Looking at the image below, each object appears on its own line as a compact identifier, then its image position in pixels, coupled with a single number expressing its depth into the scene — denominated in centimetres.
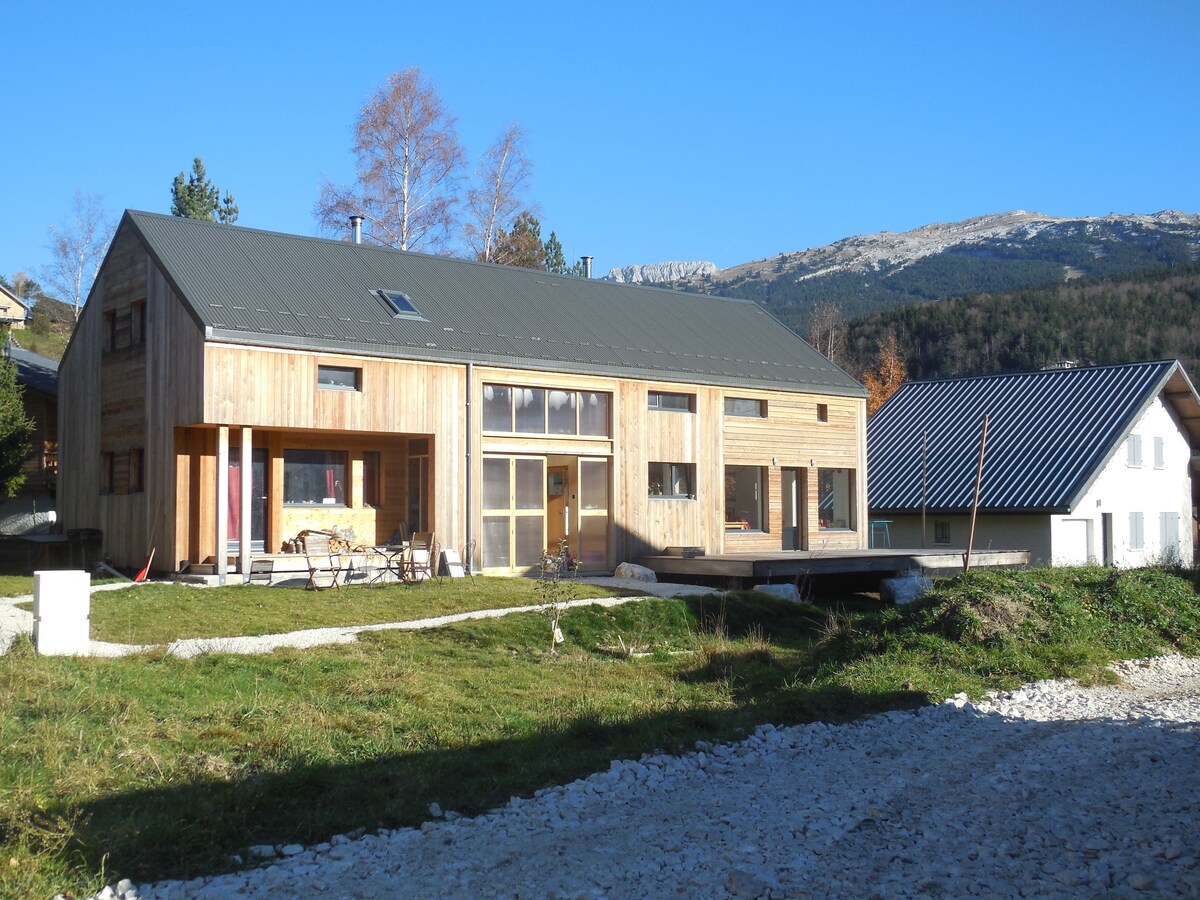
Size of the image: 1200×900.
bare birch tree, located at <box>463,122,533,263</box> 3712
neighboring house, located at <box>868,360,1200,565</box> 2902
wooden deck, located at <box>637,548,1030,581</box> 2128
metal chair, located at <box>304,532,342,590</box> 1928
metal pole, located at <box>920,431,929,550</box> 2916
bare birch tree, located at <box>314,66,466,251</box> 3494
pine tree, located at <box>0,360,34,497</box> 2362
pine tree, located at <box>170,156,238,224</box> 4138
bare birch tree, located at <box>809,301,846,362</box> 5768
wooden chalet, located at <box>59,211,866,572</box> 1934
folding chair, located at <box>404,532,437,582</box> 1955
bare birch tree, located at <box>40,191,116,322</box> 4906
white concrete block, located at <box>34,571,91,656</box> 1134
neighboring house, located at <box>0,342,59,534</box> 2697
